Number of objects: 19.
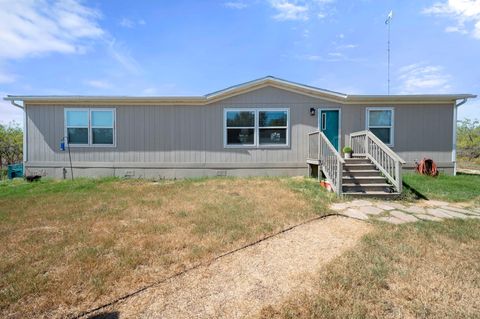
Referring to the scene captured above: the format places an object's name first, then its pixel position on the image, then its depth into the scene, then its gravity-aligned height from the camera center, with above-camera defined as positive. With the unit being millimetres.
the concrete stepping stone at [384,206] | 5035 -1104
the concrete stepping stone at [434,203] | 5453 -1106
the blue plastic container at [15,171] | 9609 -761
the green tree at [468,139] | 16850 +1168
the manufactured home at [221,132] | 8961 +766
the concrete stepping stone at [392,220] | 4155 -1148
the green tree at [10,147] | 12067 +229
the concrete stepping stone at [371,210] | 4730 -1115
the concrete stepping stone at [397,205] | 5137 -1107
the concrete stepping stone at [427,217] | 4324 -1142
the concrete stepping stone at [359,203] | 5248 -1084
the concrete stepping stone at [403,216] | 4266 -1138
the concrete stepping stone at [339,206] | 4988 -1098
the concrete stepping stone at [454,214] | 4516 -1134
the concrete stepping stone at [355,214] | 4438 -1129
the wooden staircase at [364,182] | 6045 -743
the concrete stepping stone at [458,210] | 4810 -1126
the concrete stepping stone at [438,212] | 4520 -1132
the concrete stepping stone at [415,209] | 4801 -1124
